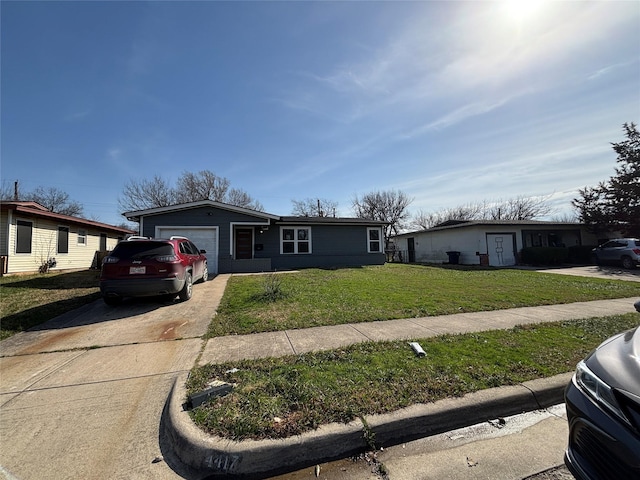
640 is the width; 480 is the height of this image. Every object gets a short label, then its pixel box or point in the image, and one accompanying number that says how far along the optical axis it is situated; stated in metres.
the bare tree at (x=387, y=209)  39.41
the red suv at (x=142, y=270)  6.30
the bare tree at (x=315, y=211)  40.74
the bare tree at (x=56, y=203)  35.06
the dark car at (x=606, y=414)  1.45
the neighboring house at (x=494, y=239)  19.22
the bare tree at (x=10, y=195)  28.86
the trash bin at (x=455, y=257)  20.50
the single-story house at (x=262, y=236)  13.68
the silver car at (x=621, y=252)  16.41
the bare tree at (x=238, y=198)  35.05
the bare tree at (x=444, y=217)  43.47
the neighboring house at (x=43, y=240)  11.30
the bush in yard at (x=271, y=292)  7.08
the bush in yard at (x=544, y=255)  18.64
